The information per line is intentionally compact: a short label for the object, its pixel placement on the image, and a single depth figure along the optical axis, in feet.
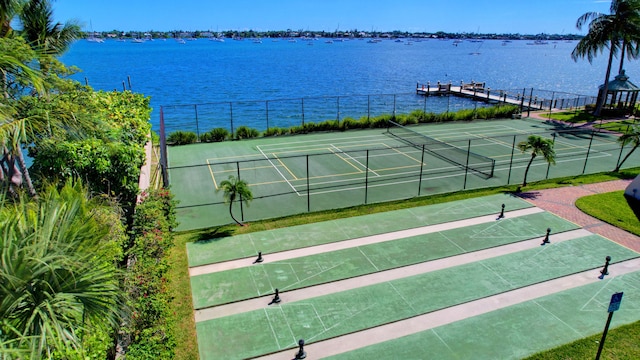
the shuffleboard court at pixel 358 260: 47.26
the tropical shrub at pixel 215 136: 114.93
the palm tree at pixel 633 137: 81.35
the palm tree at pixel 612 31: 128.67
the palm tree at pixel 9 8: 31.94
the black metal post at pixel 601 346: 33.69
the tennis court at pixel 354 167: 73.87
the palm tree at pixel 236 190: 58.54
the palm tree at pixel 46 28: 49.06
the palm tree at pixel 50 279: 15.42
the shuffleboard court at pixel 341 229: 55.57
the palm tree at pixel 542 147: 74.08
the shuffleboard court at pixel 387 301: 39.55
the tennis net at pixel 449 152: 91.04
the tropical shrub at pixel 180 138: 111.34
